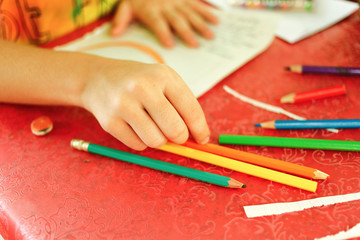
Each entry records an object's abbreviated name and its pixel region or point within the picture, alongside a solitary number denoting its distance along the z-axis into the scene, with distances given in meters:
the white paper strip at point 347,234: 0.31
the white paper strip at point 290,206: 0.33
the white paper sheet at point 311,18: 0.58
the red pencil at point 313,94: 0.45
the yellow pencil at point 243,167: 0.35
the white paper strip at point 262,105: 0.44
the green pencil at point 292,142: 0.38
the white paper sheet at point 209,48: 0.50
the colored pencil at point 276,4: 0.64
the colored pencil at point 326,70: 0.49
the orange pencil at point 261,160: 0.35
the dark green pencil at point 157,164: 0.35
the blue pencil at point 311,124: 0.41
